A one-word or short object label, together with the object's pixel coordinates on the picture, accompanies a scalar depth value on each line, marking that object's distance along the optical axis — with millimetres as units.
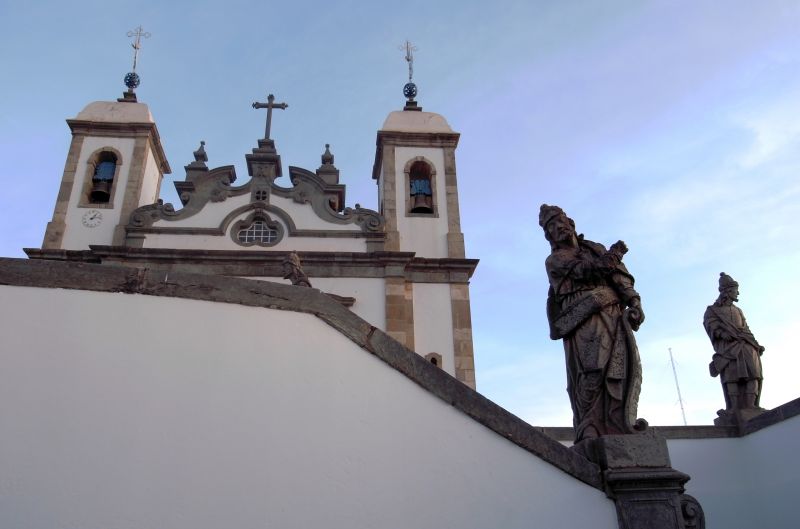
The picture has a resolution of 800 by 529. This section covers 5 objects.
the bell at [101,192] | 16688
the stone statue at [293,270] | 8898
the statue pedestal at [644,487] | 4438
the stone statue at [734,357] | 8414
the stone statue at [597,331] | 4805
